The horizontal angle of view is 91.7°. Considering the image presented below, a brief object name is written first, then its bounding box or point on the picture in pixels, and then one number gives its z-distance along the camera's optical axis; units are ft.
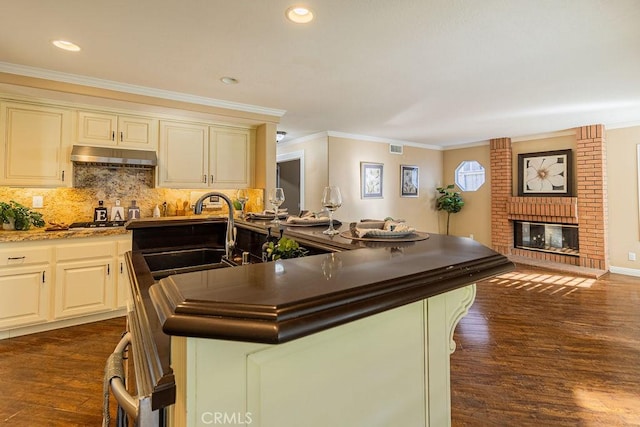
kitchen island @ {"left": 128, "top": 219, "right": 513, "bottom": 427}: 1.71
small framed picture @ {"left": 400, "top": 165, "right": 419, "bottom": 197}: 21.67
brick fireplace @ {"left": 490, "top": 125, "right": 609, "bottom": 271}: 16.52
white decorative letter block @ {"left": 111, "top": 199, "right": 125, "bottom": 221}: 11.86
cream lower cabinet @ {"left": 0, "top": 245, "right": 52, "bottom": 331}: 8.91
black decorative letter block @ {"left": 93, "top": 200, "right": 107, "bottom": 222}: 11.57
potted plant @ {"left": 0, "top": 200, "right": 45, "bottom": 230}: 9.50
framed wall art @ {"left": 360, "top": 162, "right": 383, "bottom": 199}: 19.54
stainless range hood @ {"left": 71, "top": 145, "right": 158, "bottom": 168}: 10.39
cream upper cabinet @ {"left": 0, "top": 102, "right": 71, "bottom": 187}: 9.67
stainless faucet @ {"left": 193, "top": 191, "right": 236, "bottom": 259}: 6.12
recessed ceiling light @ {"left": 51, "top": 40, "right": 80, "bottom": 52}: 7.69
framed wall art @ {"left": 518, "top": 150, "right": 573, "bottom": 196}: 18.02
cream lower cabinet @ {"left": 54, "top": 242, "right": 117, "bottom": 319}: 9.62
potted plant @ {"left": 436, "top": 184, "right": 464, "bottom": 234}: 22.58
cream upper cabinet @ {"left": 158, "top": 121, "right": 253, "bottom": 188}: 12.32
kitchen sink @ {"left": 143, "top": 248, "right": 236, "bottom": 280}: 6.70
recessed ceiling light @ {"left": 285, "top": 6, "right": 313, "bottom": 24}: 6.42
